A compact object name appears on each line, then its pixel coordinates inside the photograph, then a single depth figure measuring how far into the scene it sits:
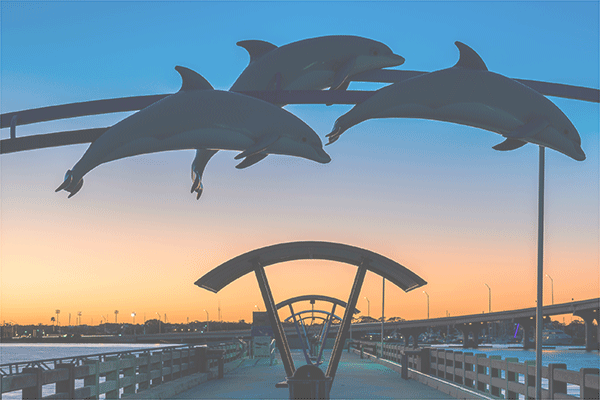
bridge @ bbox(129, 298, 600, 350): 130.75
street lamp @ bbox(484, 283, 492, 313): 163.95
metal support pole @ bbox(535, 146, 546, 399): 14.72
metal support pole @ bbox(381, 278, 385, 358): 57.50
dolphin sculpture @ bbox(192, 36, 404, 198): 6.13
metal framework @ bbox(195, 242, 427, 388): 16.83
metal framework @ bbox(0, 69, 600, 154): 6.09
